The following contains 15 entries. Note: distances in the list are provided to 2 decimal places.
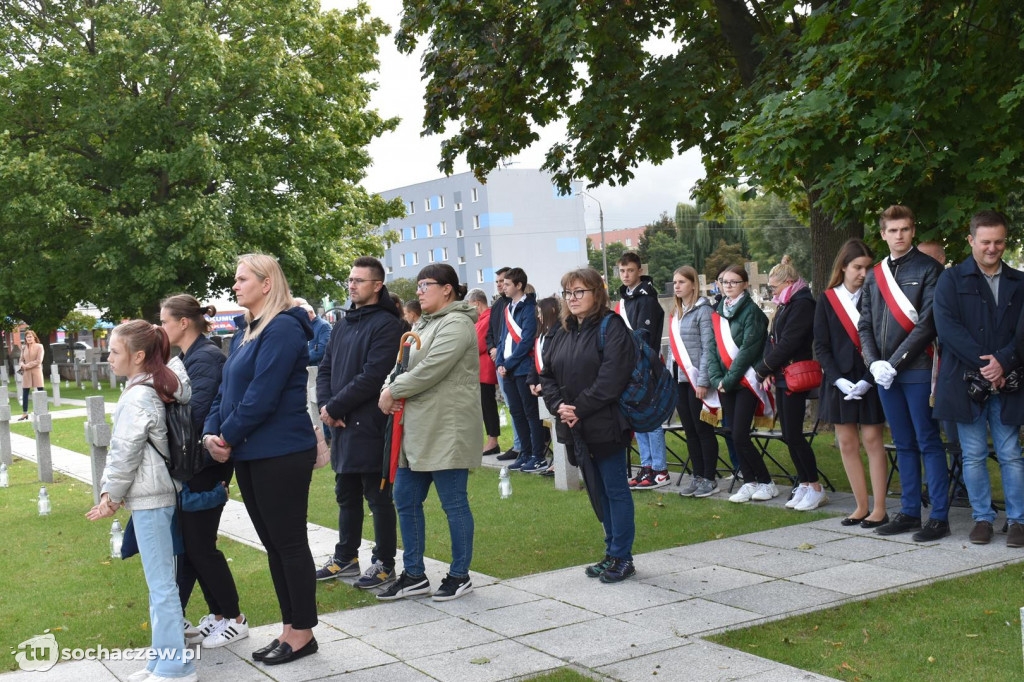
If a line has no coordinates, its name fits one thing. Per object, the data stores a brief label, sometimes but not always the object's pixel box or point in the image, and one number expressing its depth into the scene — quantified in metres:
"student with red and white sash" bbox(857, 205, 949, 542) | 7.25
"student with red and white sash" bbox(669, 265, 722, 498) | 9.48
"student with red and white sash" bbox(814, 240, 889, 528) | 7.73
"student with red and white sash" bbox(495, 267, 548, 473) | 11.50
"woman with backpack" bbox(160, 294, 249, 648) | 5.51
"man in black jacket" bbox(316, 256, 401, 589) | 6.53
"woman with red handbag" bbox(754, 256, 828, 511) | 8.58
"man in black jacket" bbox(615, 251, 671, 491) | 10.23
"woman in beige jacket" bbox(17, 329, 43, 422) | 25.05
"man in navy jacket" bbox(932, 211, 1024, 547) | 6.80
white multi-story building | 90.12
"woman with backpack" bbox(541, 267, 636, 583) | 6.49
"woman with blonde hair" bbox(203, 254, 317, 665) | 5.15
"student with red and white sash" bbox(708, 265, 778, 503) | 9.04
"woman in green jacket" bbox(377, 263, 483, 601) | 6.25
